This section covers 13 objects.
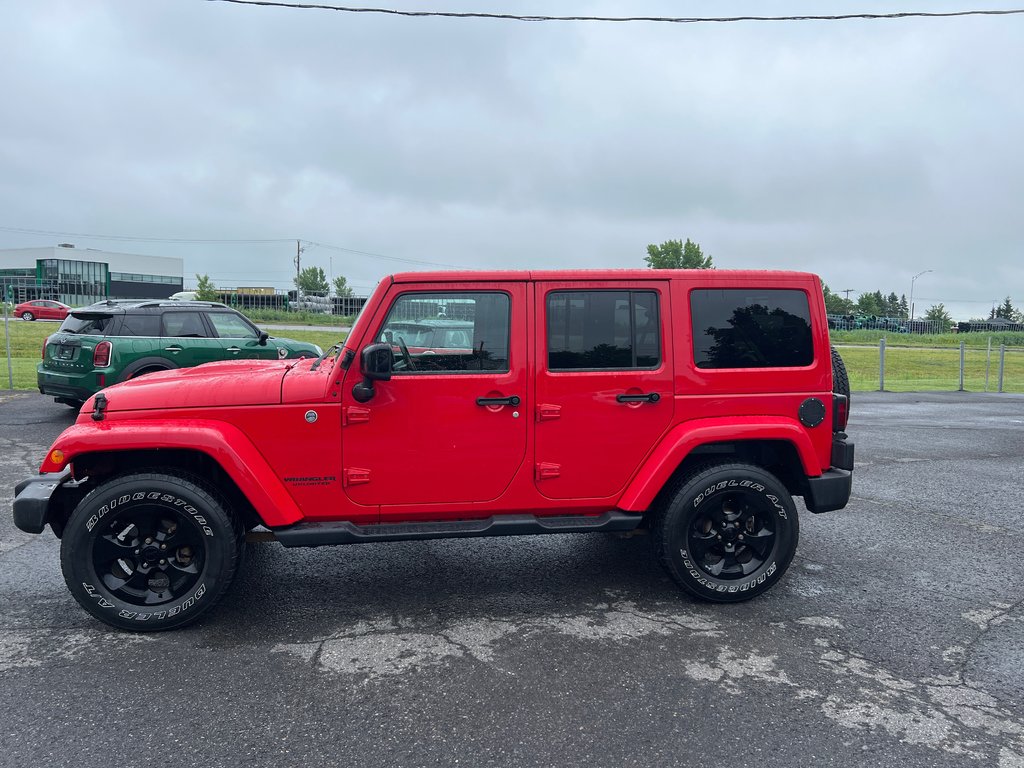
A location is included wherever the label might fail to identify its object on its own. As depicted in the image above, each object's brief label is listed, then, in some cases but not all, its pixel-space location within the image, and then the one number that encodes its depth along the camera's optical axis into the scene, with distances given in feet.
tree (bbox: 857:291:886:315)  360.67
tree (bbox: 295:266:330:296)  267.80
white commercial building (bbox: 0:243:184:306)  249.55
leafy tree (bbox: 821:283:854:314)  353.47
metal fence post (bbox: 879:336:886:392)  59.77
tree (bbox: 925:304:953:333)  335.86
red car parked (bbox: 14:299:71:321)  132.98
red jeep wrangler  12.44
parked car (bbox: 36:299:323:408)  32.50
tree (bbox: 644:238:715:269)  225.35
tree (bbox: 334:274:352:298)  269.03
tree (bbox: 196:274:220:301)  166.05
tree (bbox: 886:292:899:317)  392.27
